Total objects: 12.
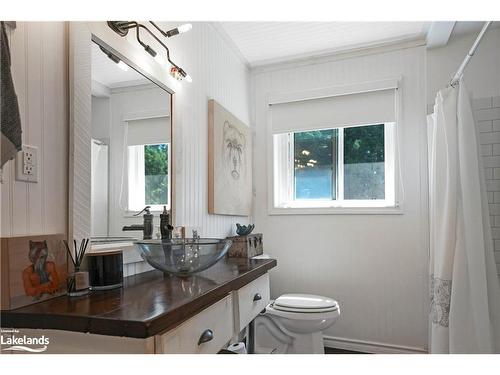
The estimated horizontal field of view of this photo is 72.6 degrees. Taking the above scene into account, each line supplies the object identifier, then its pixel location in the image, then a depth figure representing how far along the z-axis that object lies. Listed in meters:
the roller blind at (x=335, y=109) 2.60
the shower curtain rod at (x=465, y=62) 1.56
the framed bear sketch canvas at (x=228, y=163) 2.20
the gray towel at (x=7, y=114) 0.88
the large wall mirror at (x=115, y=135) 1.18
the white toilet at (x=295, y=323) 2.13
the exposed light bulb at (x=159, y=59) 1.67
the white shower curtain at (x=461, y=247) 1.82
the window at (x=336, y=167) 2.68
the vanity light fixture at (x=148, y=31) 1.37
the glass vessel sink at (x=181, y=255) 1.26
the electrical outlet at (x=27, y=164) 0.98
